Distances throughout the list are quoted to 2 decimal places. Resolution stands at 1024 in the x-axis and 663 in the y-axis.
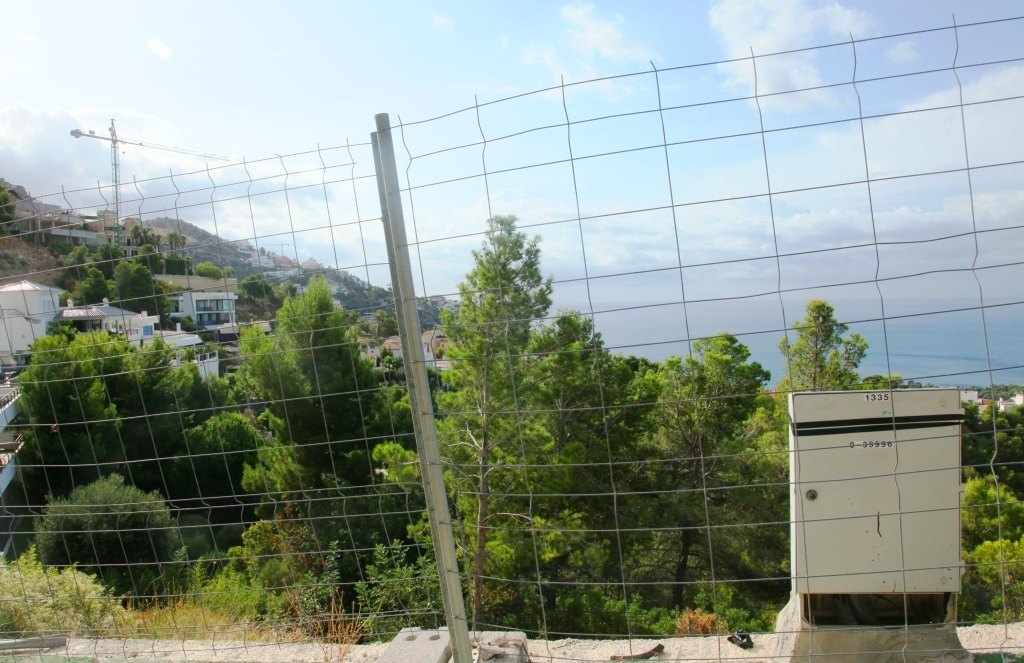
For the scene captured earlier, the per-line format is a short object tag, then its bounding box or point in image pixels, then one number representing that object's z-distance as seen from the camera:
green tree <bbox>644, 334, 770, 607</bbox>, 12.01
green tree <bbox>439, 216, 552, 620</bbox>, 7.66
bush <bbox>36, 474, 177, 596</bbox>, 8.93
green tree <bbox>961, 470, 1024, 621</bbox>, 8.71
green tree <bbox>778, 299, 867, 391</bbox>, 8.39
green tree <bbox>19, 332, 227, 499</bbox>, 8.02
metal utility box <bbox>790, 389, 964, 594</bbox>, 2.83
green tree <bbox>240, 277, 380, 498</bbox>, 4.12
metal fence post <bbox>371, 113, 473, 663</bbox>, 2.05
